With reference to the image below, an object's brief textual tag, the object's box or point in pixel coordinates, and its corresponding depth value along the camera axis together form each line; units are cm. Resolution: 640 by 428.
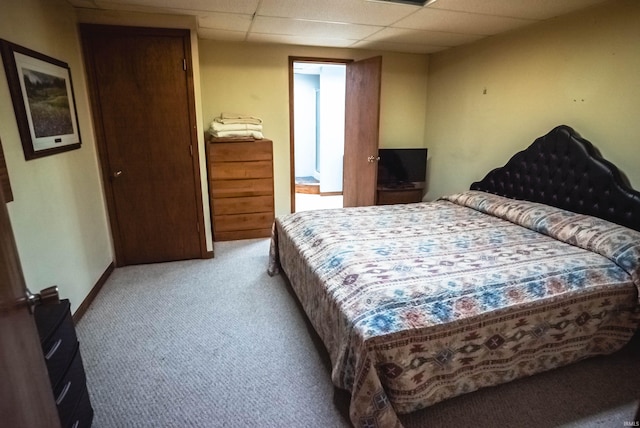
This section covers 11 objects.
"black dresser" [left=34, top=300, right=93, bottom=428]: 124
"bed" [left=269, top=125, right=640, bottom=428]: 143
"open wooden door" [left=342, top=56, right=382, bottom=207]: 387
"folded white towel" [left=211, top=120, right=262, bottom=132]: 363
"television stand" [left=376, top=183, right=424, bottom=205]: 412
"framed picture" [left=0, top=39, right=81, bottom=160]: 178
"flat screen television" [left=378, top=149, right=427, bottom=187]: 421
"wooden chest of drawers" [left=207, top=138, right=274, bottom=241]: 366
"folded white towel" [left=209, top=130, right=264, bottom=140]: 363
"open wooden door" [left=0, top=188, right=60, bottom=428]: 66
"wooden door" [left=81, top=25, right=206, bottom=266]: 286
